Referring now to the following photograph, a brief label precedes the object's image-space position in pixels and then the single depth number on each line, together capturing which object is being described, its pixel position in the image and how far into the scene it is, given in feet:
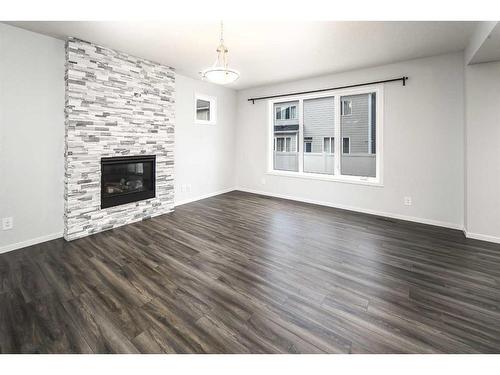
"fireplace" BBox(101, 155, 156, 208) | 12.00
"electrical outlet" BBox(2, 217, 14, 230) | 9.48
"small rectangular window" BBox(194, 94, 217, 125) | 17.31
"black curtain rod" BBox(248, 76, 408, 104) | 13.21
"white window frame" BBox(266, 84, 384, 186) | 14.33
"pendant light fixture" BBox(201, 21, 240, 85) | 8.67
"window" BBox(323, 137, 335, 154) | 16.73
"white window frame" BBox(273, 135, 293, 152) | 19.03
